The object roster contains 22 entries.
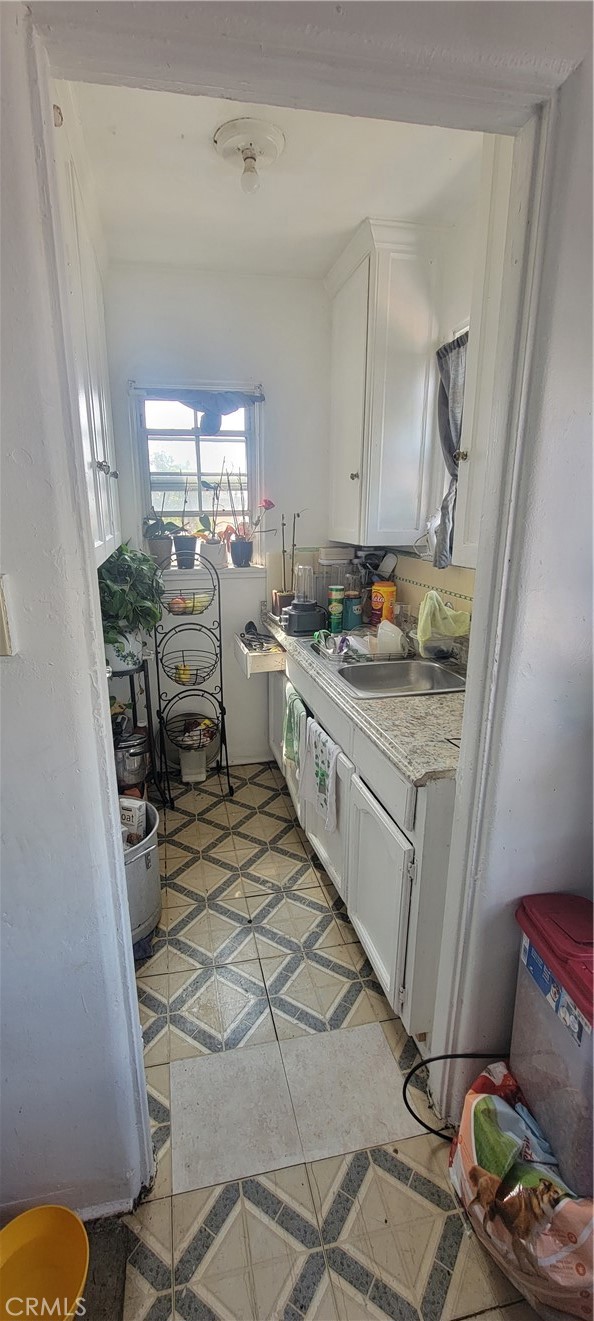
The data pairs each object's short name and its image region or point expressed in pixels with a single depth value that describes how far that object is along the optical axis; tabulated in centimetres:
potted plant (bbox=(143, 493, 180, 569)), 275
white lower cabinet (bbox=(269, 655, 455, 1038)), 133
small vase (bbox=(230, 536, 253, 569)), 287
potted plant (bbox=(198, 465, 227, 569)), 285
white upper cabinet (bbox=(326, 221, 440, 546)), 212
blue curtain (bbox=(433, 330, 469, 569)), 203
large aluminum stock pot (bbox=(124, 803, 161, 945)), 183
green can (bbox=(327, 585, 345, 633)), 257
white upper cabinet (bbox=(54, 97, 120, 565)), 138
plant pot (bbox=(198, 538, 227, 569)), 285
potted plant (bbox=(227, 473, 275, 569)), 287
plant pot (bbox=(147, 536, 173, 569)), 277
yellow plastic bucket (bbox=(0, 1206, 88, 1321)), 100
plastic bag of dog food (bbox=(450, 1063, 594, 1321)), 94
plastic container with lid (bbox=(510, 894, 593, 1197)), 99
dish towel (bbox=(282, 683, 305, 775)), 231
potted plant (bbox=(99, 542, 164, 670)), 209
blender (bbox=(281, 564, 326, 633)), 254
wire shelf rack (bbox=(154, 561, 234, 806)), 282
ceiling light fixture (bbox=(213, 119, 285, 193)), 153
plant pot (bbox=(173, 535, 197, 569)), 275
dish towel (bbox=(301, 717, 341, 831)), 188
